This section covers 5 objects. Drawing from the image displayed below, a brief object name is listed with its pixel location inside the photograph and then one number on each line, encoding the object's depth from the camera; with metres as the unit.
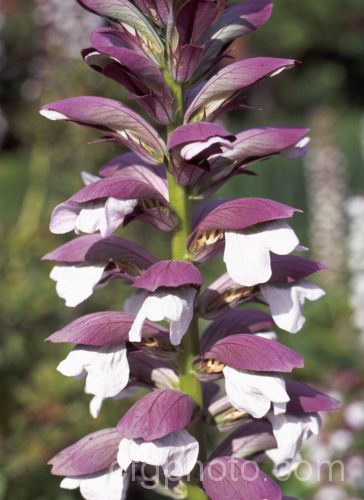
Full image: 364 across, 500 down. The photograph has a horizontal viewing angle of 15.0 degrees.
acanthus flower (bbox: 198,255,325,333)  0.60
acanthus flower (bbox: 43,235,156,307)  0.60
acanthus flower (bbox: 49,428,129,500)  0.59
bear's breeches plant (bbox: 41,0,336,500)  0.57
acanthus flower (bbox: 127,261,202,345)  0.57
